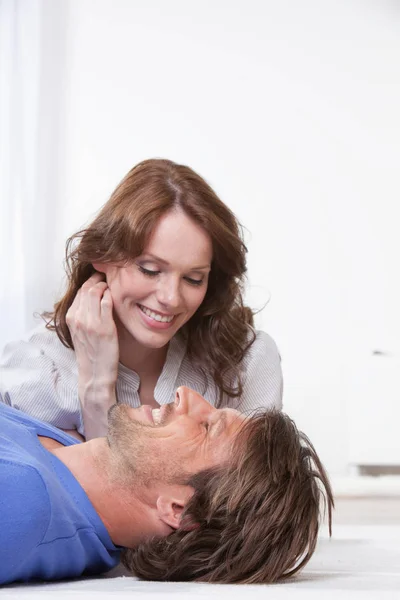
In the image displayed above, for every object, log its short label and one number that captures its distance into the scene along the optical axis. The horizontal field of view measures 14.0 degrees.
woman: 2.31
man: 1.86
